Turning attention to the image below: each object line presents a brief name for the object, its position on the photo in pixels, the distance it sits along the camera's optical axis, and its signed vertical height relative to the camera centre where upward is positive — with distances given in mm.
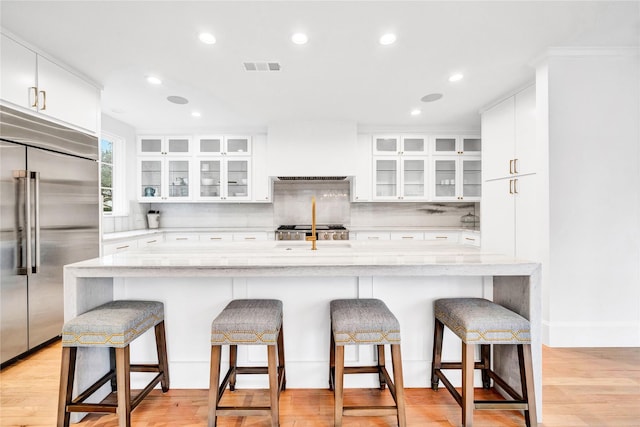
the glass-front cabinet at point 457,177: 4695 +541
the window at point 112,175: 4258 +545
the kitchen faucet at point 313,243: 2136 -219
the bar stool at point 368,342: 1435 -610
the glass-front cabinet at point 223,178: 4746 +541
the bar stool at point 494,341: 1467 -620
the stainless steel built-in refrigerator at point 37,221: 2180 -64
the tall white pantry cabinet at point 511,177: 2928 +369
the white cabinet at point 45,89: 2205 +1025
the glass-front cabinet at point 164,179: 4691 +524
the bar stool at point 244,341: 1436 -603
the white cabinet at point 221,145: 4730 +1048
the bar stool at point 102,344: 1413 -607
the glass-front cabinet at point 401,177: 4715 +547
